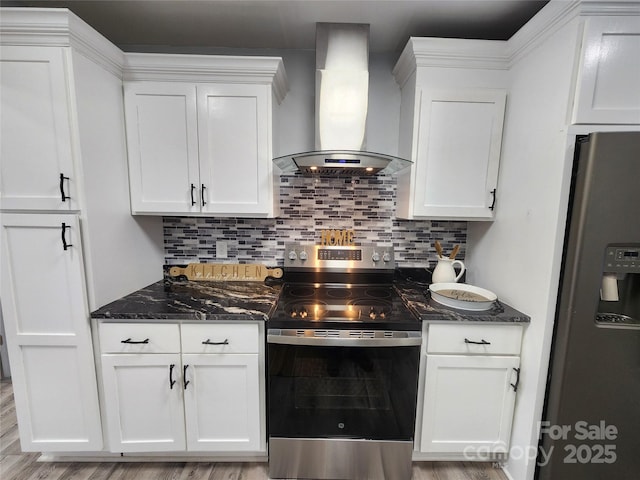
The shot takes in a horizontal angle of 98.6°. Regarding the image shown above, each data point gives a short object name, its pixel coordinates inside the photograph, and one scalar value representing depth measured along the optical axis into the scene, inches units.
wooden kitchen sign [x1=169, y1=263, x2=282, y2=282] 74.6
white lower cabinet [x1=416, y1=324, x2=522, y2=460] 53.9
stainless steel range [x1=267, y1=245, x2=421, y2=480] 51.5
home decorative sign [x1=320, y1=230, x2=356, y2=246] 74.5
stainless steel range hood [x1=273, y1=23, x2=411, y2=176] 60.7
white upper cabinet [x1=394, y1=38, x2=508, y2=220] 58.7
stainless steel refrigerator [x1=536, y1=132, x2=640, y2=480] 41.7
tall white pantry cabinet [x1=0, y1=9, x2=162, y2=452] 47.2
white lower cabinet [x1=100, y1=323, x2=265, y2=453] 53.7
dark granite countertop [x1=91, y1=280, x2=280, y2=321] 52.9
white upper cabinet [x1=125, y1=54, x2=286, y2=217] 59.6
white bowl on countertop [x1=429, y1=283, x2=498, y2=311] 55.4
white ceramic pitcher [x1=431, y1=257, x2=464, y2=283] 69.6
